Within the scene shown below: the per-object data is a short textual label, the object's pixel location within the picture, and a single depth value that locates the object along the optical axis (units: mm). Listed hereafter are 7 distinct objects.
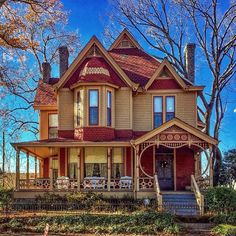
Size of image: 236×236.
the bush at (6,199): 16208
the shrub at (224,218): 14100
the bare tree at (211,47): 23013
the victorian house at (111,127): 18377
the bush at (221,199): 15083
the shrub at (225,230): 12475
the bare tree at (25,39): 19479
